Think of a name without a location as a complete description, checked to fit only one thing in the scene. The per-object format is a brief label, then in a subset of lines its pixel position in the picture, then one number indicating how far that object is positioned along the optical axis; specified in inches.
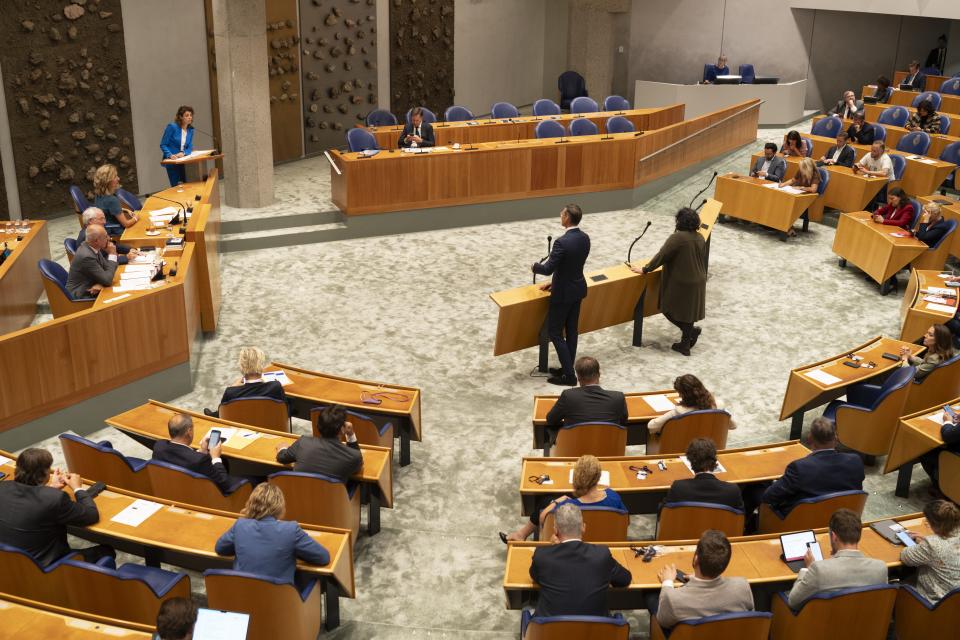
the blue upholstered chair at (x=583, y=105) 618.2
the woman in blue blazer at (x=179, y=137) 420.8
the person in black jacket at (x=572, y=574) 173.5
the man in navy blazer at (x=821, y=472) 214.1
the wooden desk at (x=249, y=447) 229.3
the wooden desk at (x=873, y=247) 396.8
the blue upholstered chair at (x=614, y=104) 633.0
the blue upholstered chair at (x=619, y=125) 564.1
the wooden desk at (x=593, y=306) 321.1
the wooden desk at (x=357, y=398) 261.0
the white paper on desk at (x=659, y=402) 262.7
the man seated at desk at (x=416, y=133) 490.6
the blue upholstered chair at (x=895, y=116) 580.4
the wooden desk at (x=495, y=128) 528.7
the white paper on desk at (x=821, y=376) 280.4
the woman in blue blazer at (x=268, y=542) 180.4
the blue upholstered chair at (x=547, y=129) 540.7
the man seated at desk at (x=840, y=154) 495.2
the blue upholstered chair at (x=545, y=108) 620.7
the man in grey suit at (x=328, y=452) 219.9
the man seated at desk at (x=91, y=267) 307.0
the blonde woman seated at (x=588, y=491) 197.5
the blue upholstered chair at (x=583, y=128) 551.8
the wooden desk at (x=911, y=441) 248.8
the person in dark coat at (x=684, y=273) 338.0
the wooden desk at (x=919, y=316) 326.6
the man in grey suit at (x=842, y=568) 178.5
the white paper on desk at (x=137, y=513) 201.5
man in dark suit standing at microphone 305.3
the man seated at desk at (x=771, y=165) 490.0
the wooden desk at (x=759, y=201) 466.9
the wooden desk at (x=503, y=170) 475.2
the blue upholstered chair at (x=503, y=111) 603.8
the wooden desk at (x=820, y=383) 277.4
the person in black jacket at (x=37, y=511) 187.8
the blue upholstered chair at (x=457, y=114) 583.5
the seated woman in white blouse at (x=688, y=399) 245.0
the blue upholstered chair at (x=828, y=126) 565.0
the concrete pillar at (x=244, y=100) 454.6
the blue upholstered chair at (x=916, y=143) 515.8
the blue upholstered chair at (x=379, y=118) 554.3
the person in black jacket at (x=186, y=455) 216.4
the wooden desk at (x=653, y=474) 223.8
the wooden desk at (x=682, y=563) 187.3
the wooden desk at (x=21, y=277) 338.3
